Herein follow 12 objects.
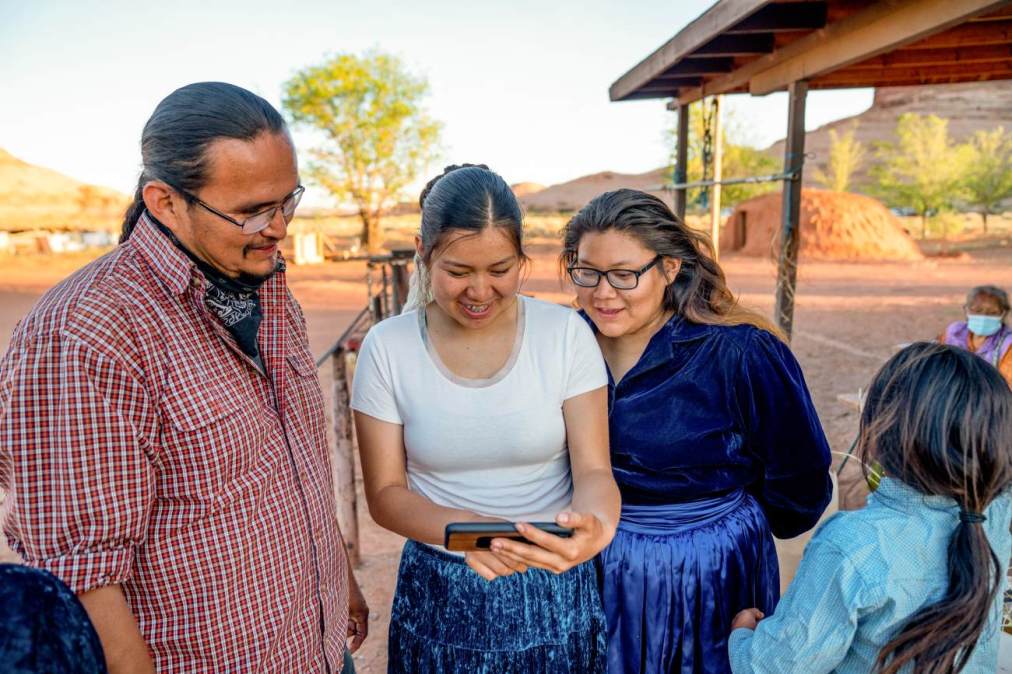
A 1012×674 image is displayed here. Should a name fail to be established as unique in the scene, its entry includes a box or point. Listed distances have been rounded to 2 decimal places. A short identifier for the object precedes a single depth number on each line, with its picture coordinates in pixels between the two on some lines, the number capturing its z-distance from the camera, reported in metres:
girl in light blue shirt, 1.33
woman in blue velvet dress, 1.92
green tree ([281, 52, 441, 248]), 28.84
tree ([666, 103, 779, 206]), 31.10
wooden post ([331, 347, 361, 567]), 4.56
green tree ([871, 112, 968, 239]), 28.41
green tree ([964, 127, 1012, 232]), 27.41
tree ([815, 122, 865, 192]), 32.38
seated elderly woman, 5.14
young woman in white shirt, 1.64
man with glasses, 1.11
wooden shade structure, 3.85
